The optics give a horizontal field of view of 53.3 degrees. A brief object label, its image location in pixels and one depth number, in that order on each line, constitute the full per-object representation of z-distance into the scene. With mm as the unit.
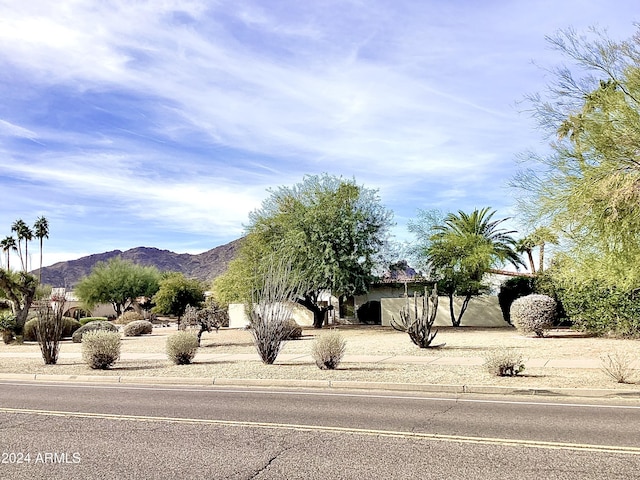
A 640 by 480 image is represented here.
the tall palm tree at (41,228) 84125
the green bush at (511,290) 34812
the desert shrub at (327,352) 16250
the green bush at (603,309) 23344
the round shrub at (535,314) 25391
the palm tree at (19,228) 77562
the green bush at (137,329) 36531
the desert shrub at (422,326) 21578
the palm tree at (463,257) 36794
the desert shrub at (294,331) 27848
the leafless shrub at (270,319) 18031
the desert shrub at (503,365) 14016
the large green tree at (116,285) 70188
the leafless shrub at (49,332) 20062
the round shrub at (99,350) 17984
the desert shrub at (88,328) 31328
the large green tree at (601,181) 12328
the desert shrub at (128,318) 52625
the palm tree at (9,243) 68875
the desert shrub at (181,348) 18641
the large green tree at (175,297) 60250
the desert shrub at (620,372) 12812
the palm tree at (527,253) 41047
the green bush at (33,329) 32512
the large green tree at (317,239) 34094
